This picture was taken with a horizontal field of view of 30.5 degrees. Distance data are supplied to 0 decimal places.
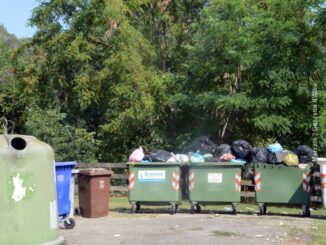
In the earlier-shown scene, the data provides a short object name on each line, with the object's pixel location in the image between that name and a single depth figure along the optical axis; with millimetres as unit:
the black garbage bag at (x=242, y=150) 14141
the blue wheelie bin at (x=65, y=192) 11031
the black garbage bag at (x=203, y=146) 15248
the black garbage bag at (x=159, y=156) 14055
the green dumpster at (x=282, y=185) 13031
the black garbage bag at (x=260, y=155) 13531
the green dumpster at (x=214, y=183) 13477
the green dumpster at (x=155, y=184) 13750
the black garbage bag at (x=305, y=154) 13699
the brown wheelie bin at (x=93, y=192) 12938
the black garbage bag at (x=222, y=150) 14172
